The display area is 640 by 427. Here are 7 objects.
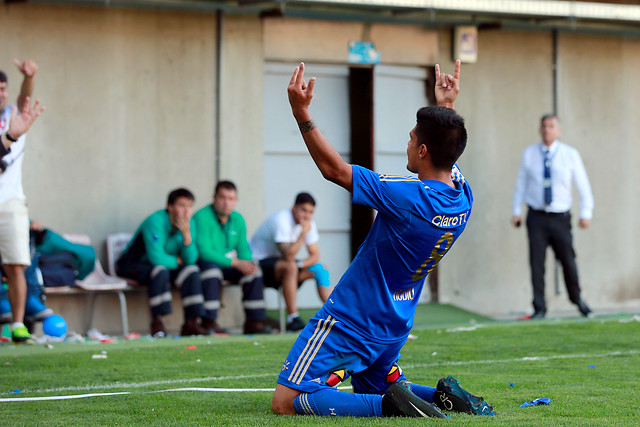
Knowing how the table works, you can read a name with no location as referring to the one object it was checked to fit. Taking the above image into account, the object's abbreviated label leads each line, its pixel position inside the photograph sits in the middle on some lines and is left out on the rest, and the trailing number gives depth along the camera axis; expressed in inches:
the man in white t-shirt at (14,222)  671.8
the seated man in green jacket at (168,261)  776.3
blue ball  711.1
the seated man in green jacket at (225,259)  797.2
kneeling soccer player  359.6
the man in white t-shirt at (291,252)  819.4
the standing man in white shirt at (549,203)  880.3
